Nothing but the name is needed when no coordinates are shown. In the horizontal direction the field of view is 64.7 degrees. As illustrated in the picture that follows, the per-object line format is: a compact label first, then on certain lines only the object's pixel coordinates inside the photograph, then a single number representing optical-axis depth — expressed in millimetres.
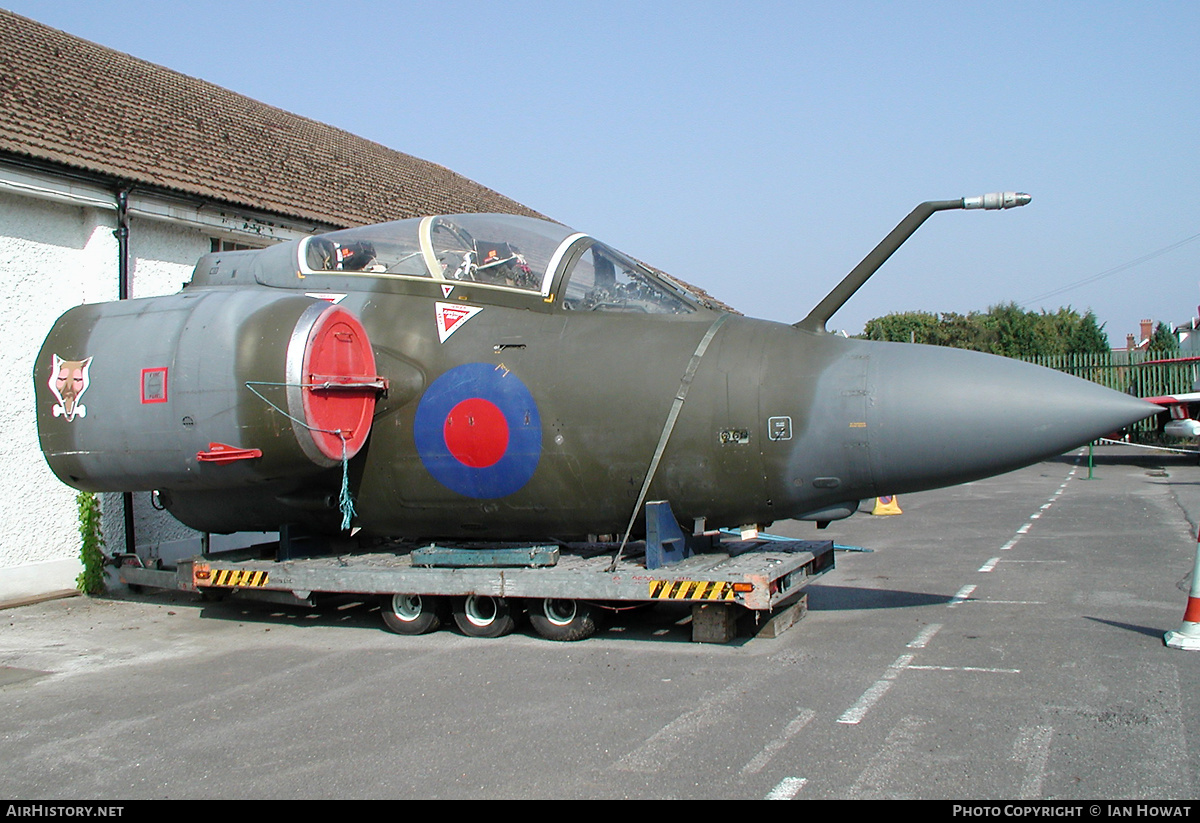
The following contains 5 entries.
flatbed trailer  6715
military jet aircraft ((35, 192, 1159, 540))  6348
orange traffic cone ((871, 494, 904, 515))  15383
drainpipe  10258
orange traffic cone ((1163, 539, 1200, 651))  6240
